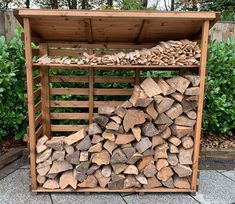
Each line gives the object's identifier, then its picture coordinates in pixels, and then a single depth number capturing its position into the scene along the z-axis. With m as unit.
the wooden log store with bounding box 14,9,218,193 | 2.06
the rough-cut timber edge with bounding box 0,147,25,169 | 2.75
